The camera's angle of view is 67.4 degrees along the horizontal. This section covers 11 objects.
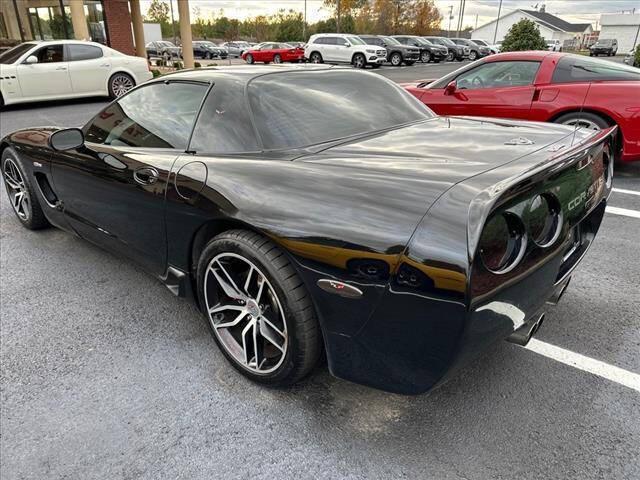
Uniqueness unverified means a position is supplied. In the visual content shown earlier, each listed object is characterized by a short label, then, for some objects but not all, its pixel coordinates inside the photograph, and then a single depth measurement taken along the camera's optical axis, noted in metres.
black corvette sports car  1.63
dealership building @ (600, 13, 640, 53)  68.69
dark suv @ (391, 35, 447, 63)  33.06
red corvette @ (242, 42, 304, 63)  29.28
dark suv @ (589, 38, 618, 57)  51.53
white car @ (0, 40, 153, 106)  10.73
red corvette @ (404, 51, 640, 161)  5.30
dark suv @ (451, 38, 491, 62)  38.94
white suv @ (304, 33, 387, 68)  25.45
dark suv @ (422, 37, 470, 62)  36.61
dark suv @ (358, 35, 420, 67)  28.88
